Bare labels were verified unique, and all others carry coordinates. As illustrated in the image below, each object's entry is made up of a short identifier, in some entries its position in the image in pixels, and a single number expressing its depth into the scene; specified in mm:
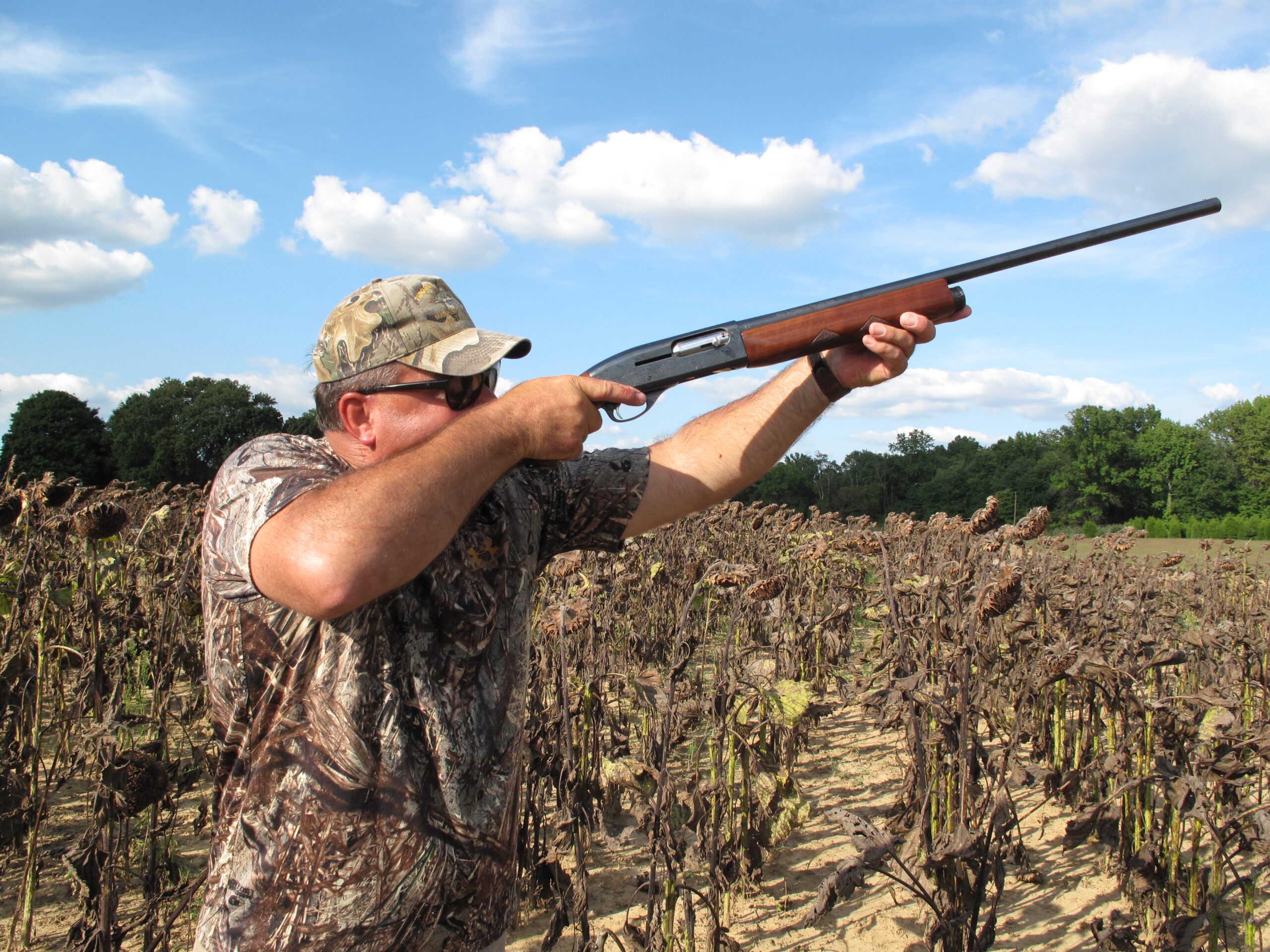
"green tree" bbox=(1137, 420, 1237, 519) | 58781
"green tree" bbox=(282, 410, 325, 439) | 40834
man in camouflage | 1274
